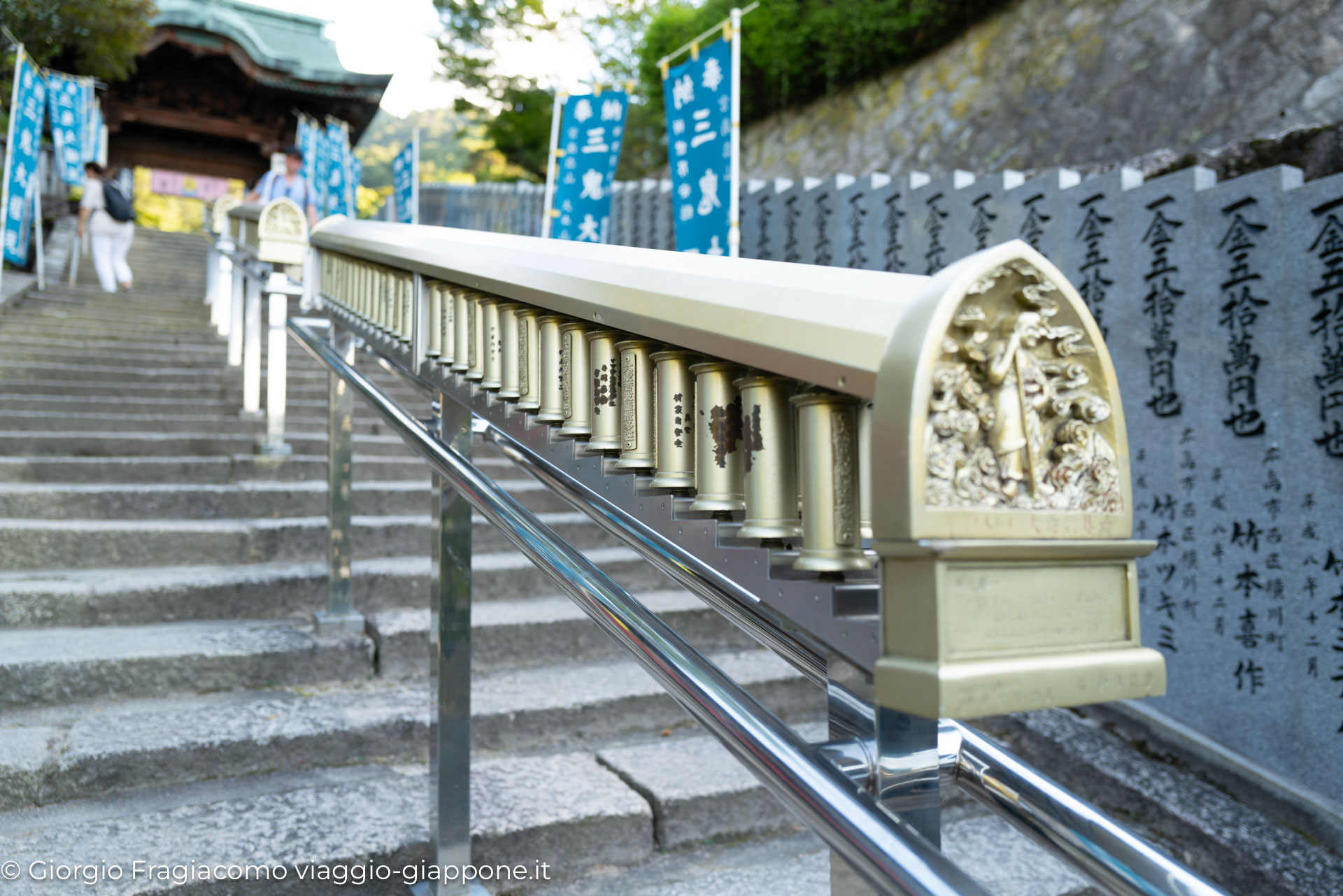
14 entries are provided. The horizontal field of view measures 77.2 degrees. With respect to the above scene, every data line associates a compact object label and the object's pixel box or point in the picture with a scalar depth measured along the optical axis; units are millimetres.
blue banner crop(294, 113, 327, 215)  11938
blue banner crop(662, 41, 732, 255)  5043
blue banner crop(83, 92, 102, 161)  10195
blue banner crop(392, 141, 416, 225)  11060
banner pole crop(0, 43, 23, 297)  7430
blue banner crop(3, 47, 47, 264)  7512
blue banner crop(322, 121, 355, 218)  12492
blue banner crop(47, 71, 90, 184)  9430
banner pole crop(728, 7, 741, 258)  4809
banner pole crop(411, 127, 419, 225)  10758
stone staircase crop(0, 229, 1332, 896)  1606
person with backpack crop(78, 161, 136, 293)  7273
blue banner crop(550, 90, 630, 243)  6504
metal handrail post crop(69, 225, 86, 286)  7992
